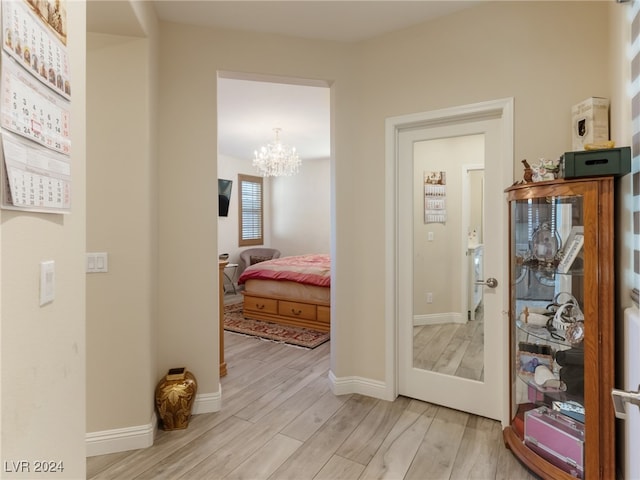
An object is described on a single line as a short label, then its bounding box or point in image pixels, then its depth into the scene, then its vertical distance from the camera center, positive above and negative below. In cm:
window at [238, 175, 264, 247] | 727 +62
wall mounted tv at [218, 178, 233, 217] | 652 +84
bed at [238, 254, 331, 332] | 424 -76
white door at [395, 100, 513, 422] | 218 -17
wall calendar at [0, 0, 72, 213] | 78 +35
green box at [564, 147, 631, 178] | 145 +34
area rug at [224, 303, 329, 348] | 388 -120
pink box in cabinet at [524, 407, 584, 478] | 160 -103
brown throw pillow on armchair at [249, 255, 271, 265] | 709 -48
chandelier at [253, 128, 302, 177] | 512 +123
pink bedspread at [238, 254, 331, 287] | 429 -47
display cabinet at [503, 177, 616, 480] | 151 -47
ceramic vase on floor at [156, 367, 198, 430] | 212 -105
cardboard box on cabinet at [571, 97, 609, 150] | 171 +61
